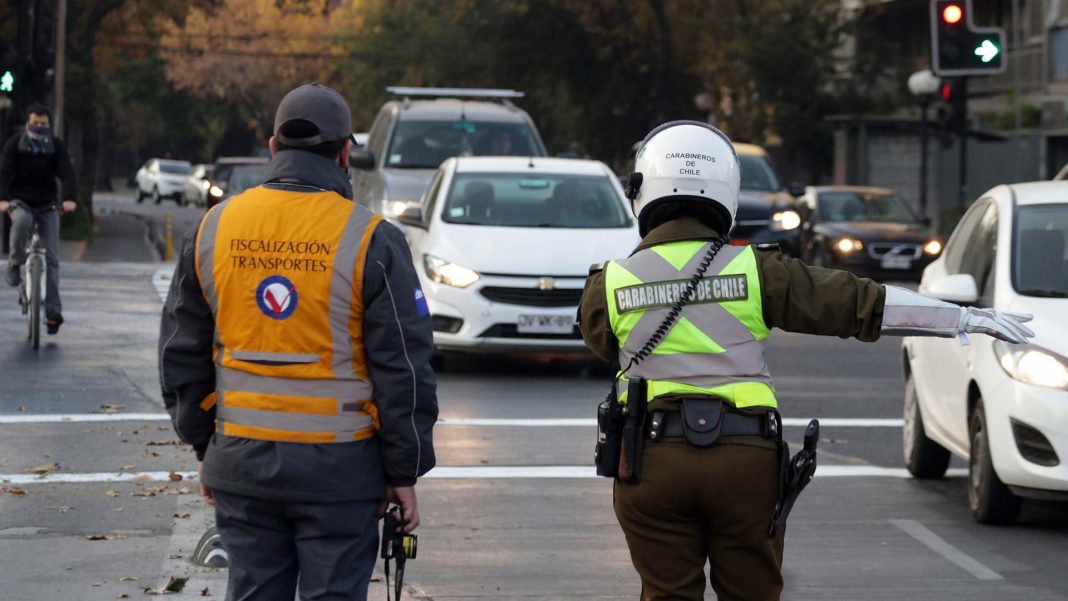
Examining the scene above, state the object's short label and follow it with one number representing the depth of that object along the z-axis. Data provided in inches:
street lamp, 1207.6
